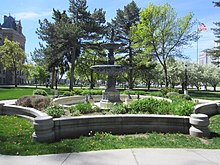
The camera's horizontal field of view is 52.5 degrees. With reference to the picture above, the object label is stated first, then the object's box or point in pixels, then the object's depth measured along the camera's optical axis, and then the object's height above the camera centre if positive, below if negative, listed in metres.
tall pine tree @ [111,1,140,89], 43.69 +11.57
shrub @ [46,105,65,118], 8.54 -1.19
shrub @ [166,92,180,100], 17.76 -1.11
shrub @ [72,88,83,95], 21.34 -1.03
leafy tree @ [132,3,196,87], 32.91 +7.88
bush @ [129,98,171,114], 9.29 -1.08
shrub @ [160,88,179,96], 22.27 -0.88
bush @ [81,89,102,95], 20.82 -1.01
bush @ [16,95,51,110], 11.53 -1.09
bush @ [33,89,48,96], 17.25 -0.85
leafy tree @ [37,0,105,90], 30.00 +7.34
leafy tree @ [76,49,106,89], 44.46 +4.40
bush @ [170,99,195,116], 8.75 -1.11
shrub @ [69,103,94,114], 9.95 -1.22
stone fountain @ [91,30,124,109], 14.35 +0.55
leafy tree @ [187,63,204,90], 50.53 +1.96
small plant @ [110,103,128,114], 9.53 -1.20
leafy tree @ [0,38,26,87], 51.78 +6.27
